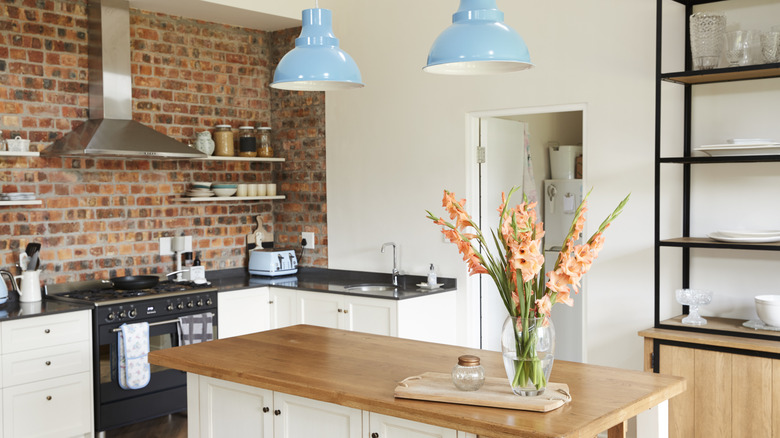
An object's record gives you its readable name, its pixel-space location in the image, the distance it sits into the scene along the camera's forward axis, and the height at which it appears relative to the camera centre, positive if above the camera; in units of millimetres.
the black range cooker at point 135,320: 4410 -802
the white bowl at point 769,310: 3596 -562
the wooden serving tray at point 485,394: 2248 -622
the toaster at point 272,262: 5703 -502
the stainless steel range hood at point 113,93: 4723 +674
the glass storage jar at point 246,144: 5863 +402
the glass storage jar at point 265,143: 5973 +417
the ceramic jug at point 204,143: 5523 +389
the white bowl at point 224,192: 5625 +30
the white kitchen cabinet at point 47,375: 4039 -982
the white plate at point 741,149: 3545 +213
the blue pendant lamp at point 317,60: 2826 +512
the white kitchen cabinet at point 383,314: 4773 -782
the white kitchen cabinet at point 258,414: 2643 -818
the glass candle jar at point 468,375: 2404 -575
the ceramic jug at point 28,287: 4465 -529
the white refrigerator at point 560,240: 5629 -346
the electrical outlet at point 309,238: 5961 -339
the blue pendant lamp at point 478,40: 2404 +495
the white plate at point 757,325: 3614 -641
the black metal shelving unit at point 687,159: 3584 +166
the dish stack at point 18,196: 4457 +8
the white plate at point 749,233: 3639 -198
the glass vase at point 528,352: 2246 -474
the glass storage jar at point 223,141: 5699 +415
